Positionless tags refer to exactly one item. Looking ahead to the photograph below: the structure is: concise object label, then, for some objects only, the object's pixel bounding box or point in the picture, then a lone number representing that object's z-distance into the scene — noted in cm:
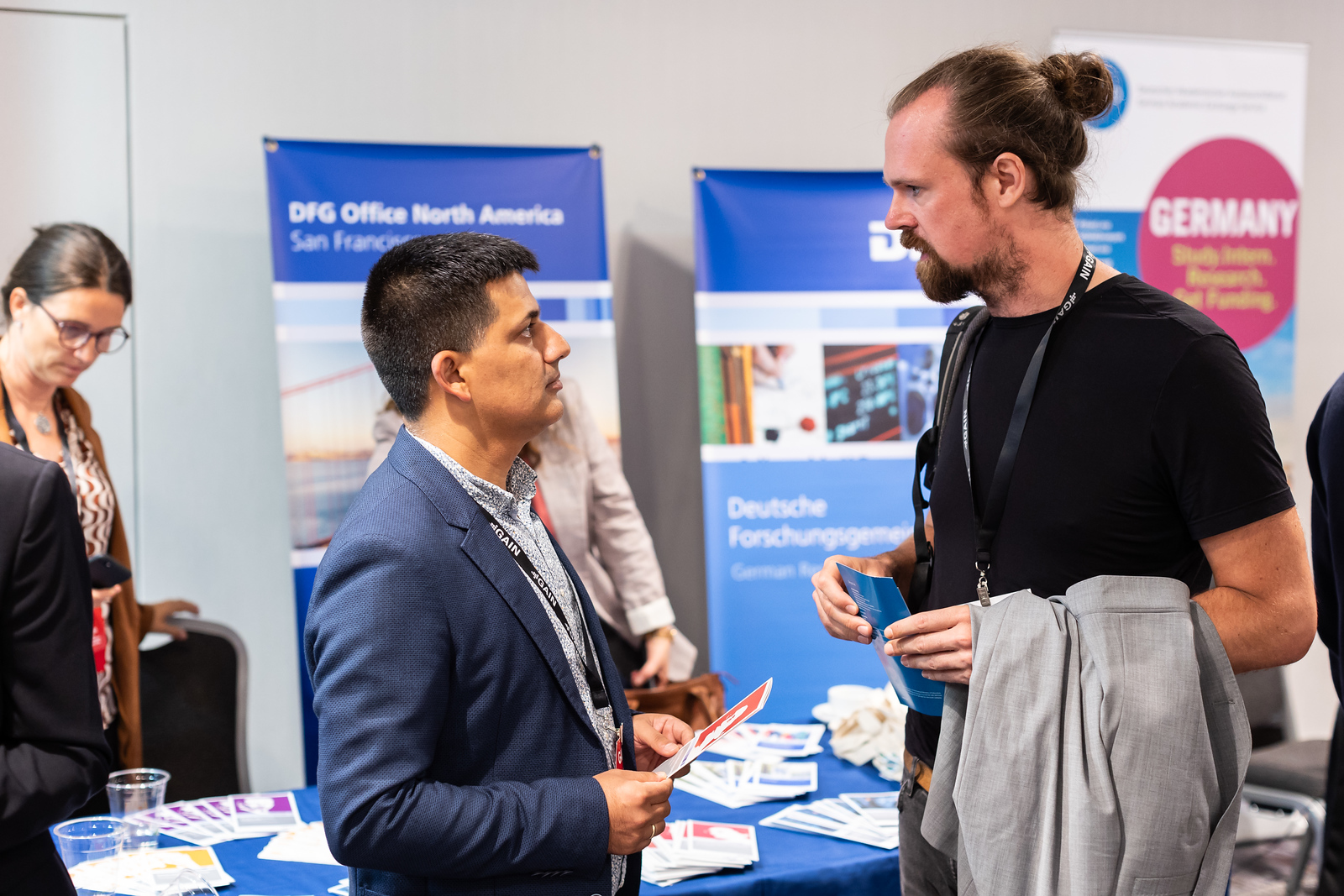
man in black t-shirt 132
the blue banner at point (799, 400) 379
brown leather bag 263
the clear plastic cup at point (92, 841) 167
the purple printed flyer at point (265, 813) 214
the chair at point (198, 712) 283
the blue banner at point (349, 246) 346
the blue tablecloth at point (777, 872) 183
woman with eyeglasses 269
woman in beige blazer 345
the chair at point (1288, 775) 326
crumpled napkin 244
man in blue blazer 115
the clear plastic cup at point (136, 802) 180
